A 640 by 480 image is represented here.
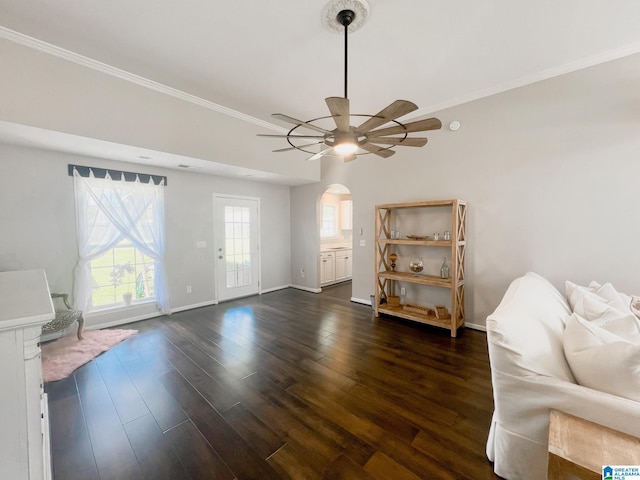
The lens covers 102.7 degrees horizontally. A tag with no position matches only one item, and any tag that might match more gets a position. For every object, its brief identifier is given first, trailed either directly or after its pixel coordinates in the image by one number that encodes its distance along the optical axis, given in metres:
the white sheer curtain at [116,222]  3.49
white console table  0.84
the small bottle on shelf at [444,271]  3.62
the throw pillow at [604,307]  1.53
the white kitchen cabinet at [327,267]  6.06
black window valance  3.46
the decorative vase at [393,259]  4.26
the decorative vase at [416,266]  3.94
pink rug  2.59
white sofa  1.18
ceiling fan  1.60
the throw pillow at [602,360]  1.17
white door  4.97
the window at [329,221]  7.09
